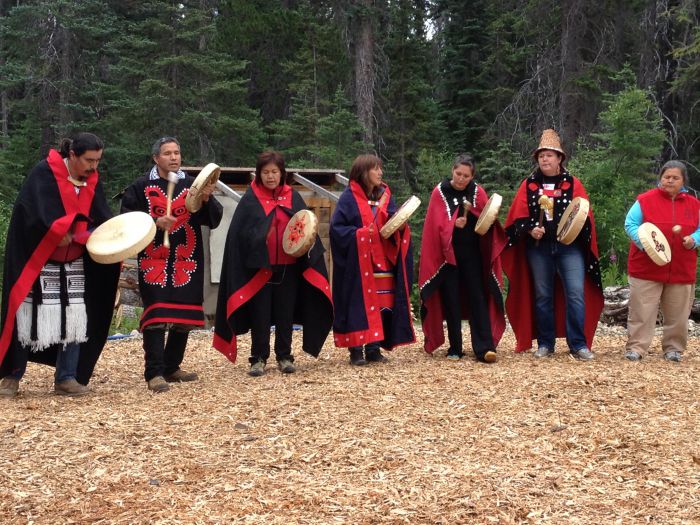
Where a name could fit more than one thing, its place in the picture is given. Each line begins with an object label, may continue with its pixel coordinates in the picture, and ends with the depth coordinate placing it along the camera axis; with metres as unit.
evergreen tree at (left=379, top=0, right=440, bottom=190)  23.42
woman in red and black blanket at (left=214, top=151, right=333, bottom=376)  6.82
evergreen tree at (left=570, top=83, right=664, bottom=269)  13.61
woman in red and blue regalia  7.18
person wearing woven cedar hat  7.28
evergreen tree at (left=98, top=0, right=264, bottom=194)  21.00
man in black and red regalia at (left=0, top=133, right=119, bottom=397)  6.07
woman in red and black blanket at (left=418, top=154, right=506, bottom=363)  7.36
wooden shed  11.07
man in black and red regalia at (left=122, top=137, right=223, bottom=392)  6.39
